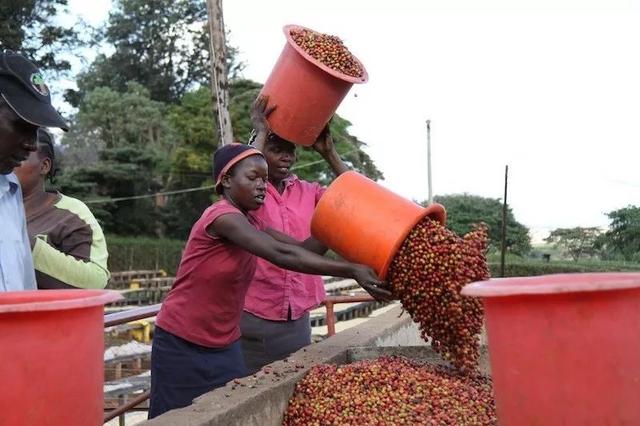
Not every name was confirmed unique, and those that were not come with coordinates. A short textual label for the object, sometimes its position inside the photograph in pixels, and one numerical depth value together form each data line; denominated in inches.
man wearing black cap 81.9
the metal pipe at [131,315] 129.9
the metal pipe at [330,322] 196.5
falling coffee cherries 113.9
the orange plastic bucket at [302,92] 144.8
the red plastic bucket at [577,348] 67.1
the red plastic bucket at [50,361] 63.8
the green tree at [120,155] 1231.5
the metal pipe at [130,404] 147.1
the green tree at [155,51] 1828.2
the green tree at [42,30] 1028.5
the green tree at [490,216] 1016.9
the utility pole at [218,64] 384.8
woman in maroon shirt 129.4
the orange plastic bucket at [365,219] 114.2
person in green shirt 113.4
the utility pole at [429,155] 1143.6
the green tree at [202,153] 1156.5
